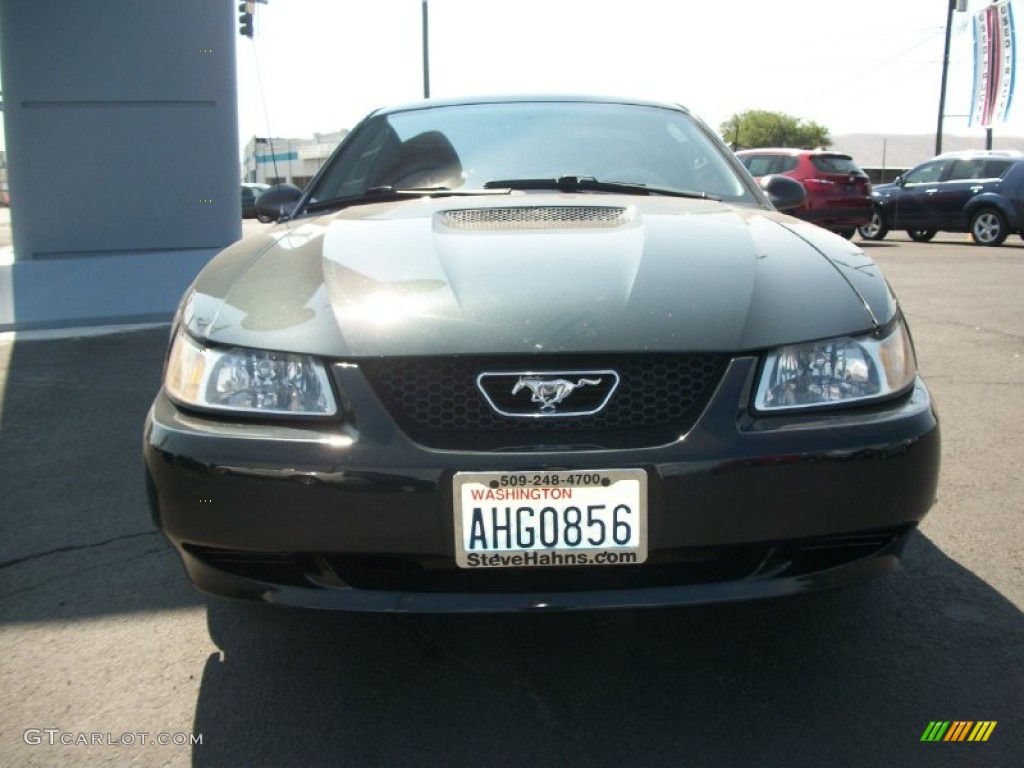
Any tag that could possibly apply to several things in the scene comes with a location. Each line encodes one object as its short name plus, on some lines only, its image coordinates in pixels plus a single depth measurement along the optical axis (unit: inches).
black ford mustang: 77.5
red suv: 647.1
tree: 3223.4
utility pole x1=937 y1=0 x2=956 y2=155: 1200.2
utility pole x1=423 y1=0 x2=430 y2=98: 891.4
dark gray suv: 655.1
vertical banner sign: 1237.7
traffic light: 599.3
